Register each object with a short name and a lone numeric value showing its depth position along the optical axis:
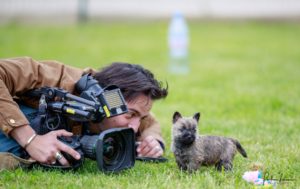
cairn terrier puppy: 10.47
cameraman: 9.85
